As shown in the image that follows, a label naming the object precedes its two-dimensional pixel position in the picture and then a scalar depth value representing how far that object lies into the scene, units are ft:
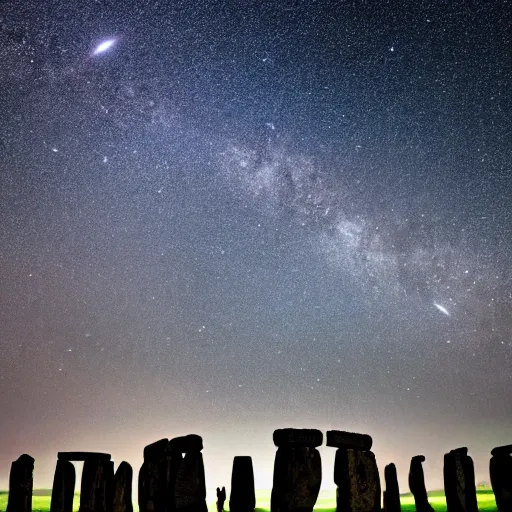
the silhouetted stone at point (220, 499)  49.47
